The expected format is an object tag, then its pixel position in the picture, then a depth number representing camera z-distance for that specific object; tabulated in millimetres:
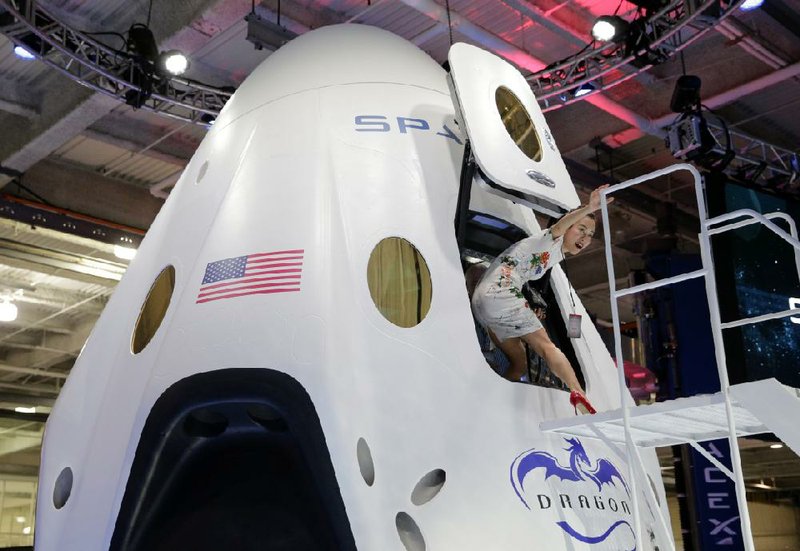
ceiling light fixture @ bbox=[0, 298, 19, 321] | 13836
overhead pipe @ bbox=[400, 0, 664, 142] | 10039
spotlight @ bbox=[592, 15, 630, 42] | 9555
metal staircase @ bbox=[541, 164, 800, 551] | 3721
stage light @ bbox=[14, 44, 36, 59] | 9141
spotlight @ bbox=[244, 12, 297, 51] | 9039
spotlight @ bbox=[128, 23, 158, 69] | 9422
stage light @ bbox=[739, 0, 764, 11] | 9023
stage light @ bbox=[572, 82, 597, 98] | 10477
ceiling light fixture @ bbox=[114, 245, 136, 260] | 13656
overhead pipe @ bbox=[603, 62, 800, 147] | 11712
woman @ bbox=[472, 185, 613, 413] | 4914
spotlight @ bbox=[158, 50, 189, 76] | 9633
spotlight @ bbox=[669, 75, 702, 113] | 10898
